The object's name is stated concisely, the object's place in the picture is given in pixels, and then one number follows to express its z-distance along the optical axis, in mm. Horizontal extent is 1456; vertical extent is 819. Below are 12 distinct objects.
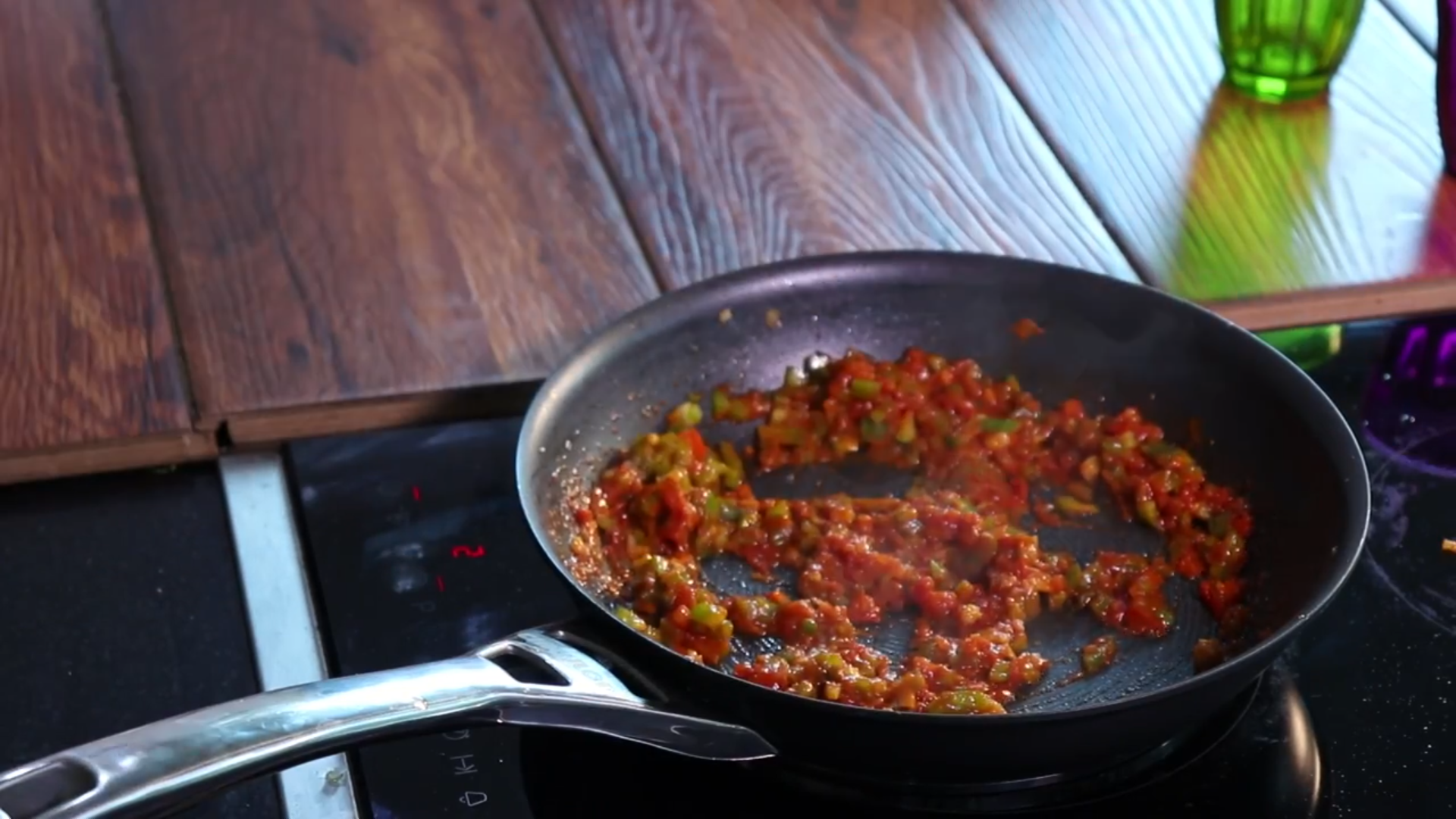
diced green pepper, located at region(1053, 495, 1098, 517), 1172
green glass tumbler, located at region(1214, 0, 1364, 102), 1528
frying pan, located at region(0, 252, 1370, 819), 772
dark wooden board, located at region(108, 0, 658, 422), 1292
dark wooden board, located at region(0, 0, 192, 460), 1221
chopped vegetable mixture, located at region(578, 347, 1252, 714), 1028
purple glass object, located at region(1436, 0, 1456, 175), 1435
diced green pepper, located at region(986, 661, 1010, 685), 1013
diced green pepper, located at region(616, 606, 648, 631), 1020
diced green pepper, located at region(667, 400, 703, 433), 1199
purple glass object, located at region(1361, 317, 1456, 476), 1244
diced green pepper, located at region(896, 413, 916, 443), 1204
